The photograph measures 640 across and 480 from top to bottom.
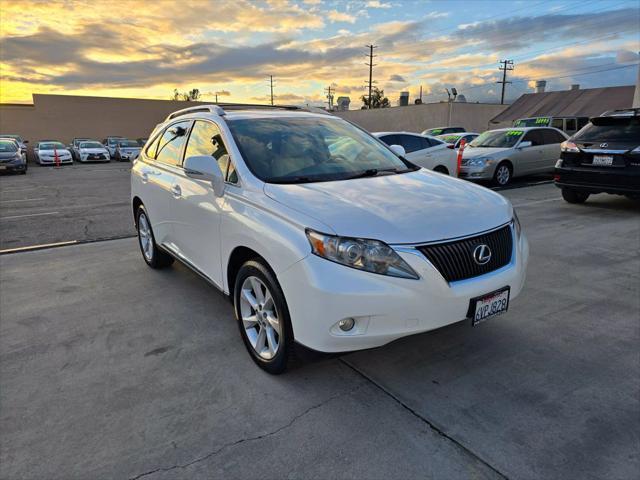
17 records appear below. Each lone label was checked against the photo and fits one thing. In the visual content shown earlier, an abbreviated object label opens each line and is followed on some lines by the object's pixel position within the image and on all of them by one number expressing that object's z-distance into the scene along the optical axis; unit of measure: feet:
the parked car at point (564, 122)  70.13
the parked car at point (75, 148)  97.69
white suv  8.02
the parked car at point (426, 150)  35.29
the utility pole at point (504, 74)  218.38
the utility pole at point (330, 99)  257.96
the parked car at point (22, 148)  75.71
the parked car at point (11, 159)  64.22
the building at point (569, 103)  97.35
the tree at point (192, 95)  302.47
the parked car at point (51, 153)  85.71
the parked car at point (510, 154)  38.34
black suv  23.57
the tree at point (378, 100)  297.49
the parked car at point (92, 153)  91.09
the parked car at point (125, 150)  97.19
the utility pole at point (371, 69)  204.11
